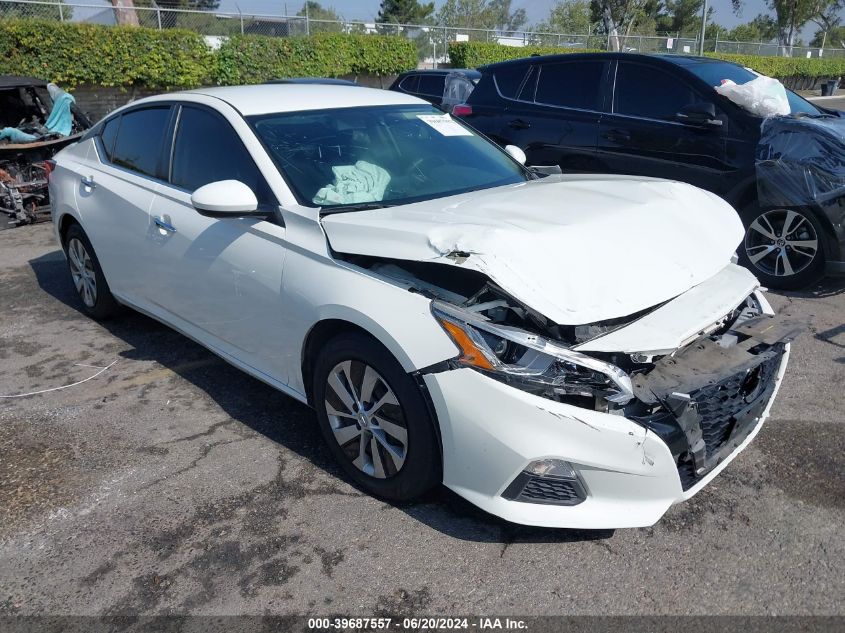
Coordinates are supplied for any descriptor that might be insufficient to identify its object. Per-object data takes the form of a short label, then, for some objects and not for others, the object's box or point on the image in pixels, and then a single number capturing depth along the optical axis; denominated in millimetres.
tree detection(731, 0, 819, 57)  53406
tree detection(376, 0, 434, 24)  68062
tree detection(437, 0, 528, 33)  68625
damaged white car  2516
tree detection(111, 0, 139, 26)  18234
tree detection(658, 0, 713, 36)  69375
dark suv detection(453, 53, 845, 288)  5434
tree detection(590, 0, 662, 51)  48062
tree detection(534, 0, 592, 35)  54031
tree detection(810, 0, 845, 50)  54500
